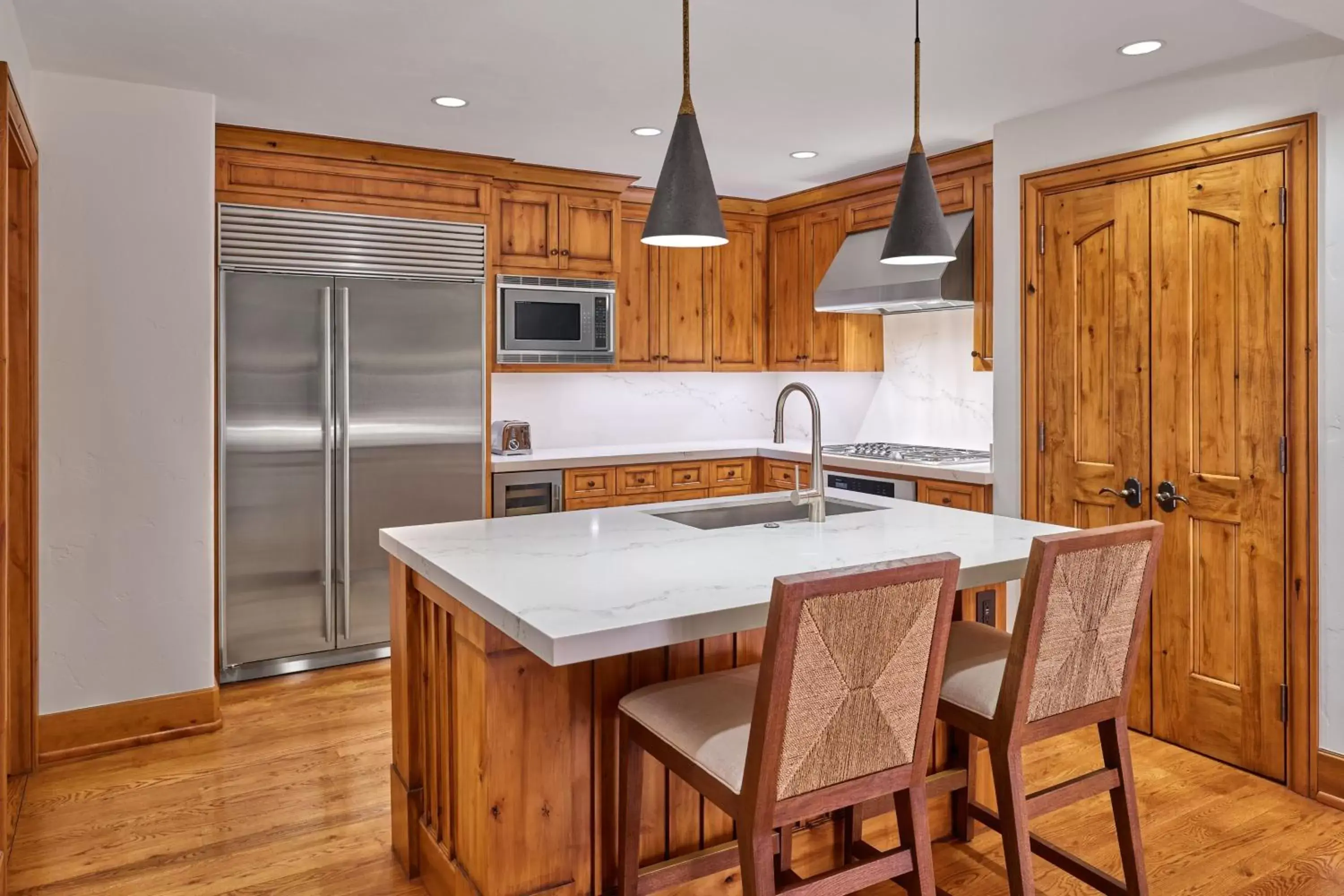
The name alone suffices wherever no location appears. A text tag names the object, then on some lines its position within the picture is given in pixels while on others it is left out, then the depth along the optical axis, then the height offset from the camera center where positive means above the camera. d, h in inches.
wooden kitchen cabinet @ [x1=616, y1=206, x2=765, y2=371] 201.8 +31.6
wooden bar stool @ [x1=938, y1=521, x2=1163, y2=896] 75.2 -19.7
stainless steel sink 113.0 -8.6
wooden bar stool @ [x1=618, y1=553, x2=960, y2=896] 61.4 -20.1
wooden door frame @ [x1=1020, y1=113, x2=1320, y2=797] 112.4 +2.5
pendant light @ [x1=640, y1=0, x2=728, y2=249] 81.7 +22.0
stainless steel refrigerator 152.0 +3.9
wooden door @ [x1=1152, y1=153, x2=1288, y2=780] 117.3 -1.2
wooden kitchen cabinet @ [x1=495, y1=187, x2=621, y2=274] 182.2 +42.9
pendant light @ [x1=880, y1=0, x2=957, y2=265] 93.1 +22.0
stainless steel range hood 164.2 +30.5
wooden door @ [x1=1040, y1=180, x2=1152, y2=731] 131.9 +13.0
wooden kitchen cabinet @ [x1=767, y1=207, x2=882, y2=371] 203.0 +29.2
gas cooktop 172.7 -1.6
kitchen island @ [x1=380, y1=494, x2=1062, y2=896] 70.2 -18.9
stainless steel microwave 181.5 +24.9
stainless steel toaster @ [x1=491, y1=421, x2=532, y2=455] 188.5 +1.5
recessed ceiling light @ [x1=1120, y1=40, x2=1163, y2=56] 112.0 +47.9
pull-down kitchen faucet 104.5 -5.3
